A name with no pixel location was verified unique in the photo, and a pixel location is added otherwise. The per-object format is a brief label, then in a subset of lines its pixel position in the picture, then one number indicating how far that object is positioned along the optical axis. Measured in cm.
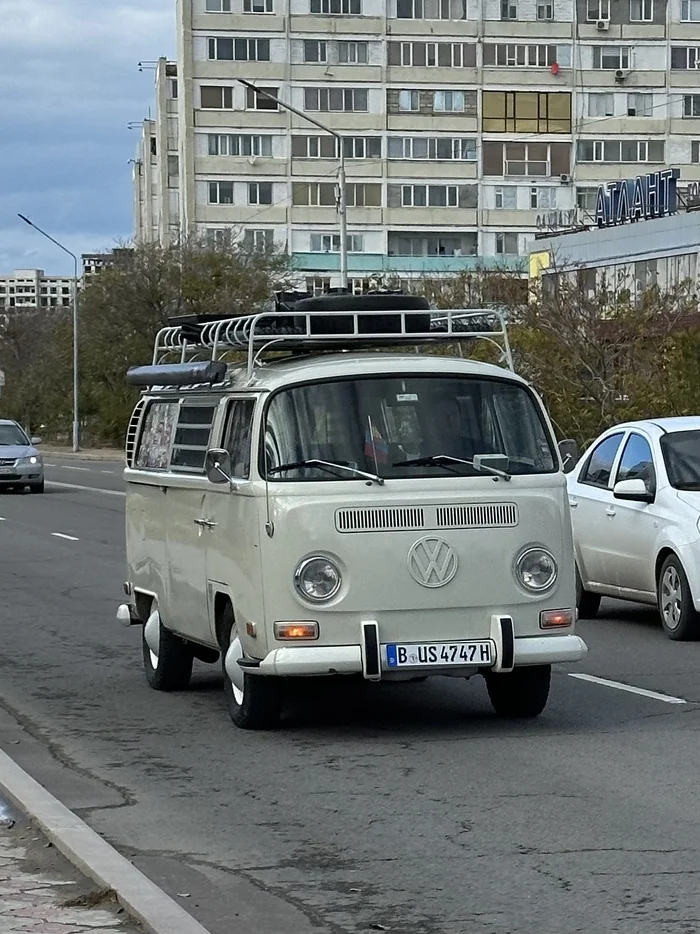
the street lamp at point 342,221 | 4271
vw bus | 954
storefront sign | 6562
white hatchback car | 1400
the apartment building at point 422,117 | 10131
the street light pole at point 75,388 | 7306
